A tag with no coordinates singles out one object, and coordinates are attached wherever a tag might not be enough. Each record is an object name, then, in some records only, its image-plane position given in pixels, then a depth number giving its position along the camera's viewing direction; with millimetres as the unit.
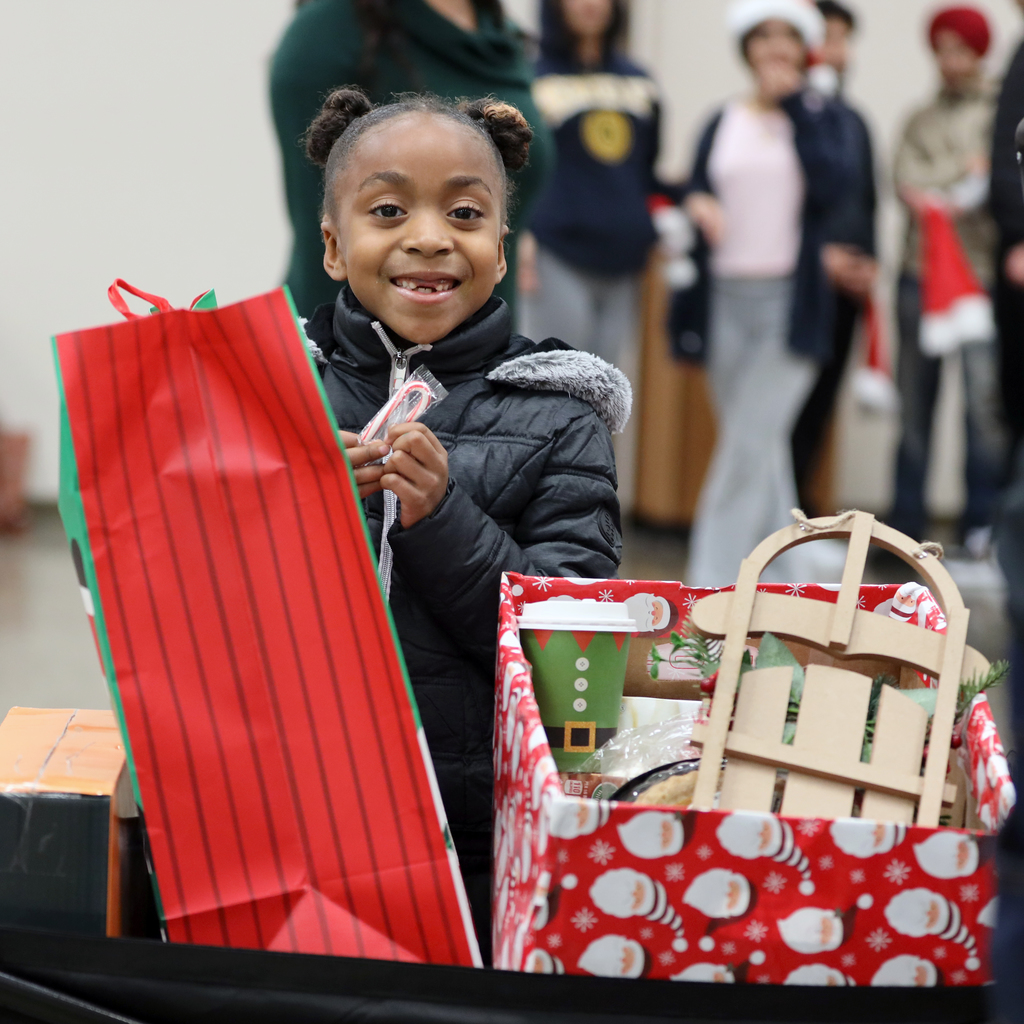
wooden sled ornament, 2194
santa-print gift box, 2119
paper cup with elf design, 2351
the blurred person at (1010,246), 4962
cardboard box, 2245
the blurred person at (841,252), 6339
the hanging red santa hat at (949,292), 6677
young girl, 2497
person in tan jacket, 6791
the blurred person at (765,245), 5795
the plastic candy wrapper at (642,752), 2375
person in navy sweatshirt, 5771
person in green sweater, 3122
